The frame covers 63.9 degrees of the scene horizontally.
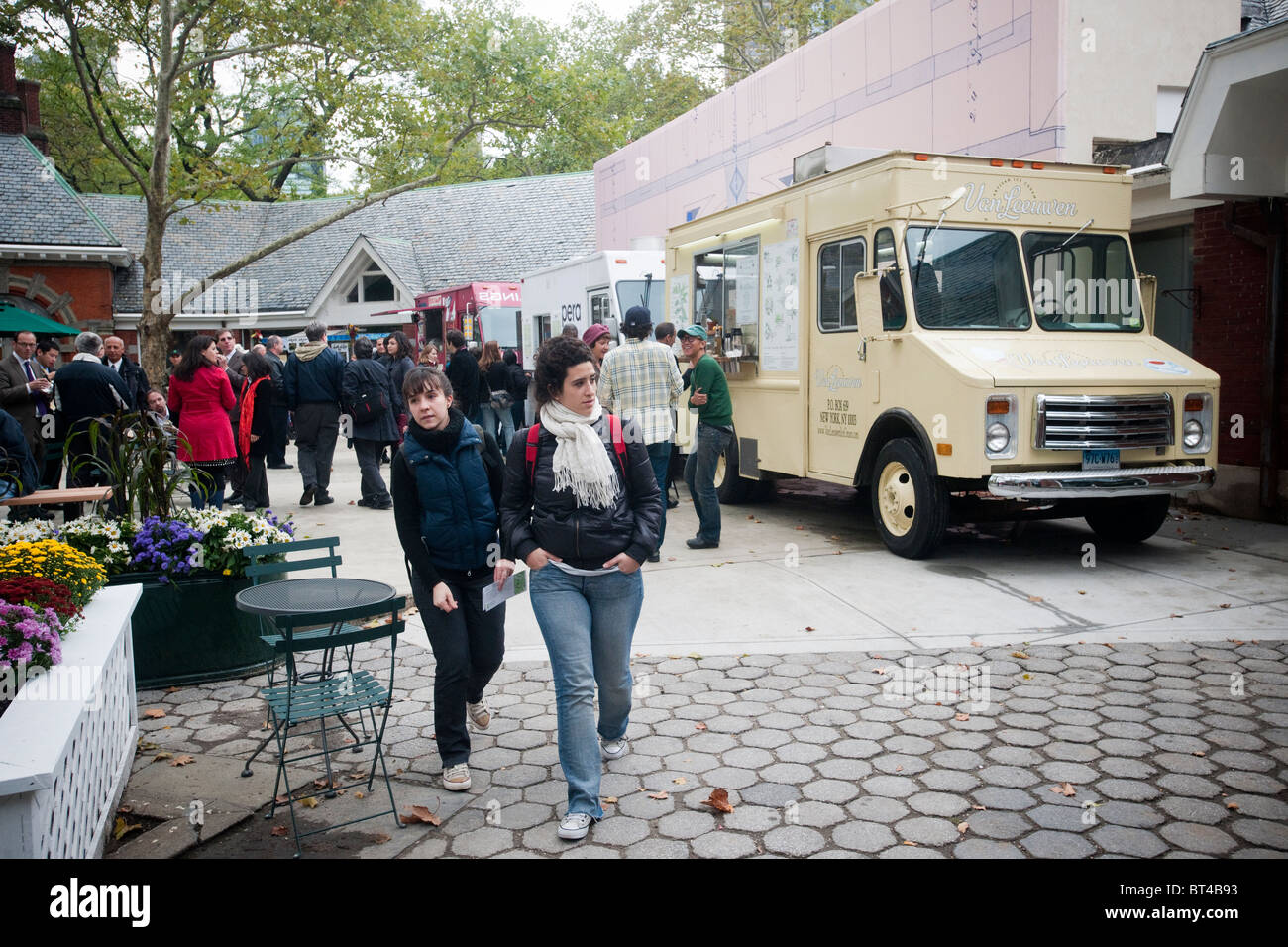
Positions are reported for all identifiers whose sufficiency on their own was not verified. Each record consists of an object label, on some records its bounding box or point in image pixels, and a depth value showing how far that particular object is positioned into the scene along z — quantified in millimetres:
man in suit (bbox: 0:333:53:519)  10062
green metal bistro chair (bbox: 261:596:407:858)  3762
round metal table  3883
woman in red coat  9359
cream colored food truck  7363
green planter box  5496
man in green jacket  8492
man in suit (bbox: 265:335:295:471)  12023
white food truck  13484
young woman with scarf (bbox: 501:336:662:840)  3791
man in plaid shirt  8008
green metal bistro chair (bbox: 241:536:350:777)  4543
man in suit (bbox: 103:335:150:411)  10352
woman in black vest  4121
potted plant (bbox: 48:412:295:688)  5508
